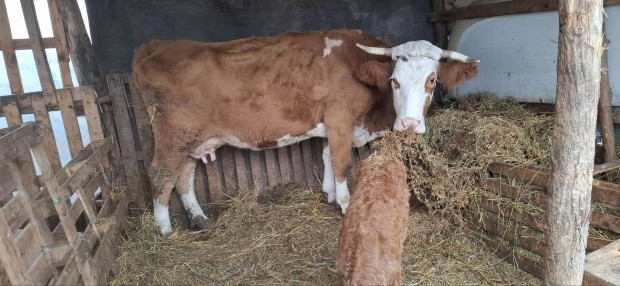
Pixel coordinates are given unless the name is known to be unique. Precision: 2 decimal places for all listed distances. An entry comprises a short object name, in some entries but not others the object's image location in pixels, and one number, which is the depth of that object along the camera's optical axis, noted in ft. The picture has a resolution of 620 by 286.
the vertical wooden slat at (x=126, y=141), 16.88
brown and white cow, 15.93
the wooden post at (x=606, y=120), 14.03
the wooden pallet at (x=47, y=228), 8.50
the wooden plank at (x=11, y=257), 7.69
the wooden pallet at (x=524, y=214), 11.54
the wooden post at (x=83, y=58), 15.92
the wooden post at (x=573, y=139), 8.04
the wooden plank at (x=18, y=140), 8.62
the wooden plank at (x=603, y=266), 9.57
